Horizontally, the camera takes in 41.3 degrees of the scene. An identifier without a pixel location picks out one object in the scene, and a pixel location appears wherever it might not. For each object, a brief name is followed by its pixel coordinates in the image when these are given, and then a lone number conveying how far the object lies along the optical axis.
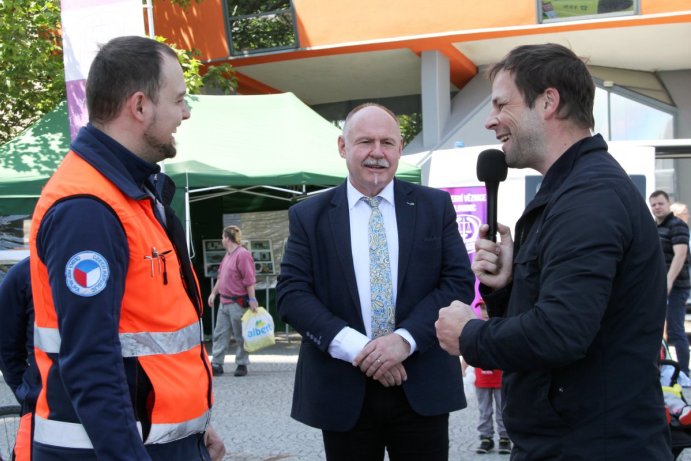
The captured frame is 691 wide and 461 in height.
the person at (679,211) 10.49
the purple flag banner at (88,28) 6.88
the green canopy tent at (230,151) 11.80
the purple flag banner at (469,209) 10.59
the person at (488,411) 6.85
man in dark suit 3.52
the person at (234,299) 11.58
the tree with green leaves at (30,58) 14.33
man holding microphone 2.17
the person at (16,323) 3.38
